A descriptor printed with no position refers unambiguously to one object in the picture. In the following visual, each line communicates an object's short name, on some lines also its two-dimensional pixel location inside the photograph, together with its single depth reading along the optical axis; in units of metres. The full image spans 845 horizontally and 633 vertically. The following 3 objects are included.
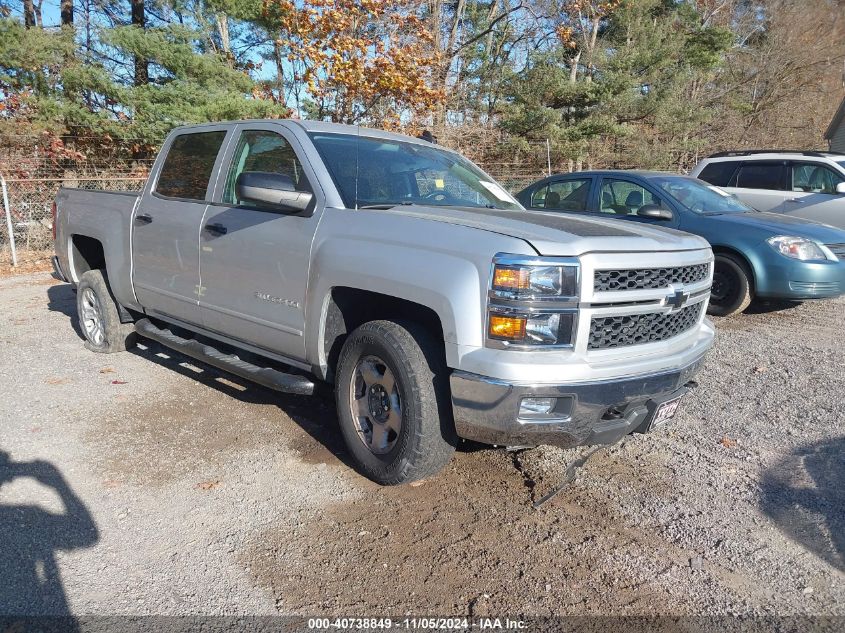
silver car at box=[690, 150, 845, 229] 9.99
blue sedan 6.79
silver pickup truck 2.79
